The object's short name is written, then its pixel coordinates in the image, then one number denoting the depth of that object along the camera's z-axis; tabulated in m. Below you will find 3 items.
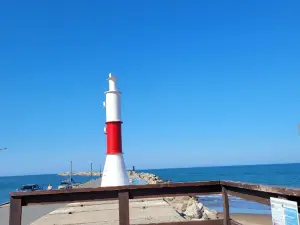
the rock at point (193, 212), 15.35
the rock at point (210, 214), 17.07
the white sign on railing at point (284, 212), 2.78
